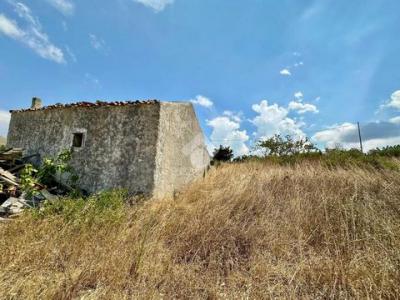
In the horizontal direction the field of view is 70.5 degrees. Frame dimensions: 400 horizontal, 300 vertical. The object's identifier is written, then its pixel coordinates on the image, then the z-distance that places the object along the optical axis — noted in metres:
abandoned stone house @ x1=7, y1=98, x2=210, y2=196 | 8.63
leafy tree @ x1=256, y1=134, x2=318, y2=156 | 24.73
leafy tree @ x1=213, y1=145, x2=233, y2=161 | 22.78
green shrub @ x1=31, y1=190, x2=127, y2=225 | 5.62
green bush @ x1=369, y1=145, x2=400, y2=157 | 14.51
